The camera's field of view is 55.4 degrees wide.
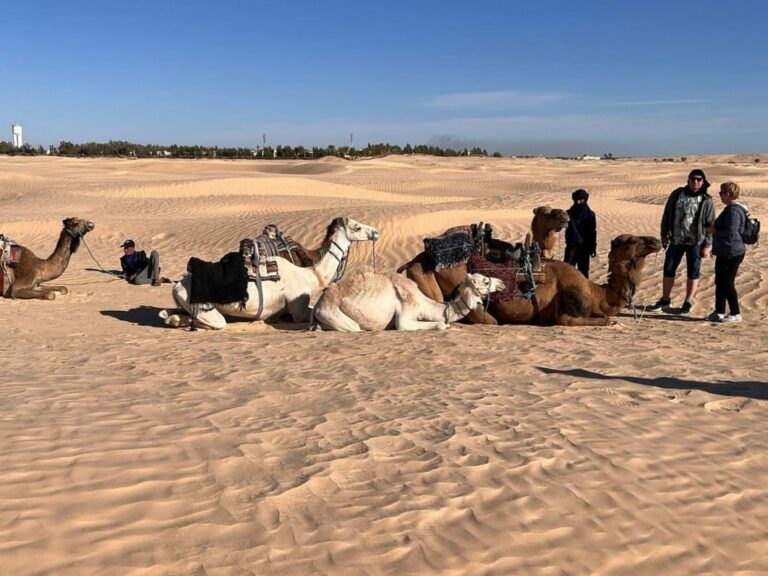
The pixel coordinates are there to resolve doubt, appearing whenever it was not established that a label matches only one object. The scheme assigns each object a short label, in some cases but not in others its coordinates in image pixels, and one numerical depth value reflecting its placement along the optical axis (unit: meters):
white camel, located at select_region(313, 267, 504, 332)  8.12
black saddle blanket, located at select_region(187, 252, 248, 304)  8.19
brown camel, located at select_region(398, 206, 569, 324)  8.62
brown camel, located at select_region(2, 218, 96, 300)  10.67
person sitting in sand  12.80
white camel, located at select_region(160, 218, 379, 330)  8.41
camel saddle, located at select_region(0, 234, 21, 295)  10.49
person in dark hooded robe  9.82
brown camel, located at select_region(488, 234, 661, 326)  8.47
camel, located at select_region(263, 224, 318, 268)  9.30
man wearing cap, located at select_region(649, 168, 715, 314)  9.20
